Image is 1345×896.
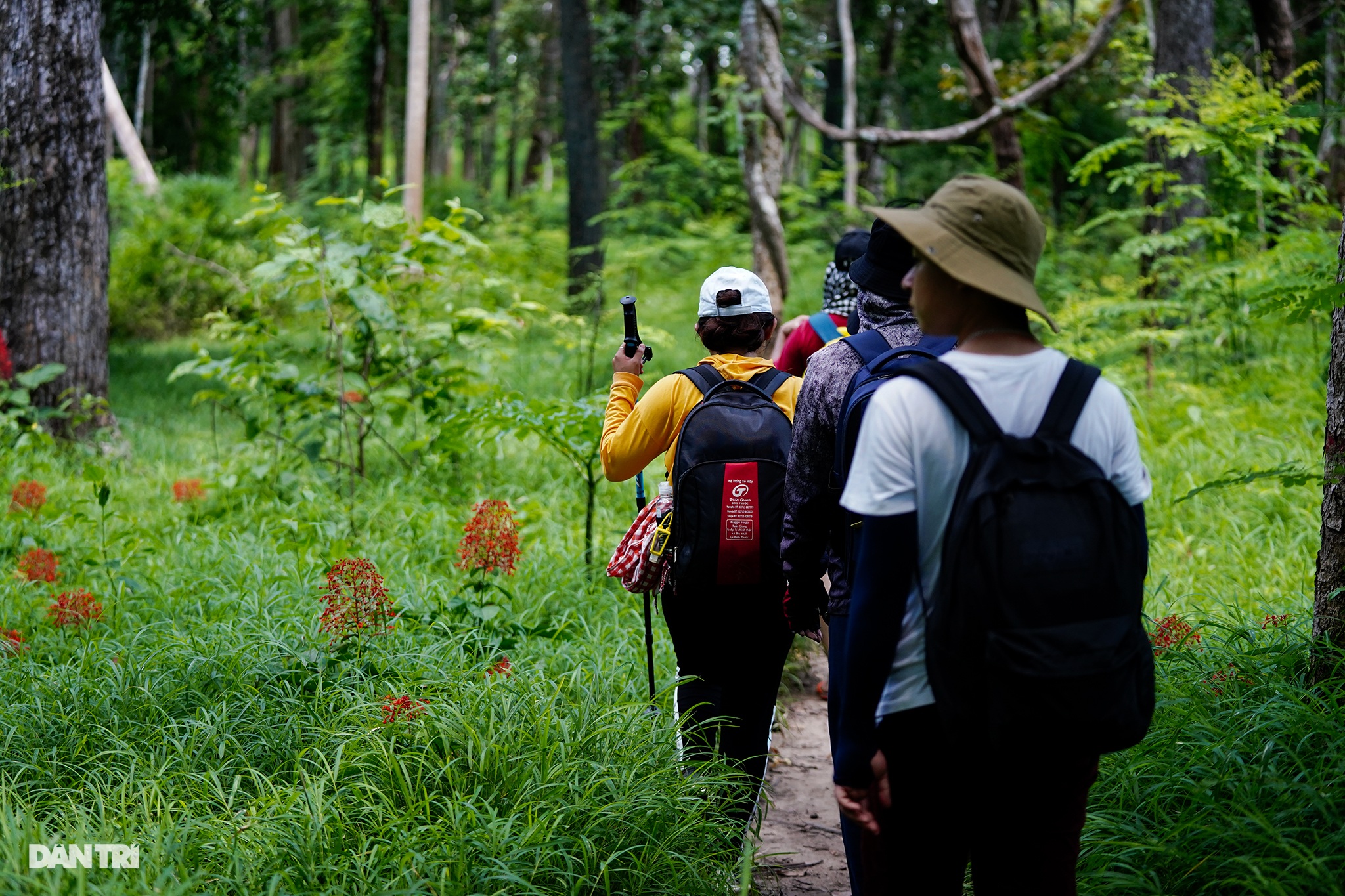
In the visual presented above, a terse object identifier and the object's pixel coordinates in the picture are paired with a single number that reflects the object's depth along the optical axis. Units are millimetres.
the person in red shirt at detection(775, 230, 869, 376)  4738
